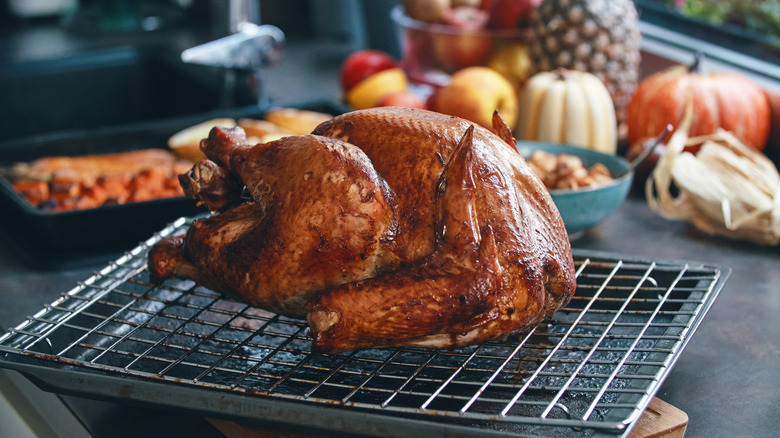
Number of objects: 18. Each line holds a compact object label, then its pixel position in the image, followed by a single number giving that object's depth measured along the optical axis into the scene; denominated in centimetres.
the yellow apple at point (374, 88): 264
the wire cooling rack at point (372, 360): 98
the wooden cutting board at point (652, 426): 106
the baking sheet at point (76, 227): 169
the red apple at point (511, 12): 255
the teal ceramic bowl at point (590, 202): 166
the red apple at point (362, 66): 286
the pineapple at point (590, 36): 235
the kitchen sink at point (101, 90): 305
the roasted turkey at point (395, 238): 105
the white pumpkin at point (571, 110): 215
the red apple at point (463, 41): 261
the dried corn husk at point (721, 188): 179
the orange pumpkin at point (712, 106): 221
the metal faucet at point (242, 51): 223
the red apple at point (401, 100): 242
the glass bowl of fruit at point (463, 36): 259
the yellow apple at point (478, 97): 224
